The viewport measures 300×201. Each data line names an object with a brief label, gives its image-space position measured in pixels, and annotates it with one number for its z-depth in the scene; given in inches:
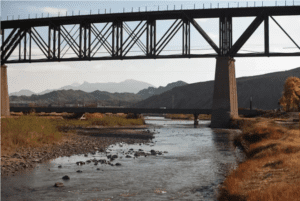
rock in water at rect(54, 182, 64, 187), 584.1
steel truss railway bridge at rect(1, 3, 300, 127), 2146.9
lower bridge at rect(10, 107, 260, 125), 2834.6
